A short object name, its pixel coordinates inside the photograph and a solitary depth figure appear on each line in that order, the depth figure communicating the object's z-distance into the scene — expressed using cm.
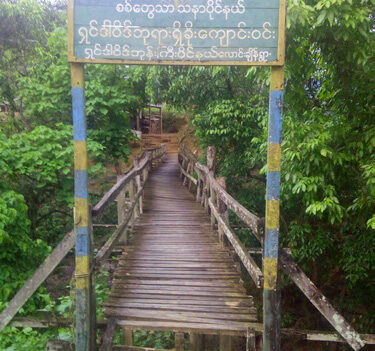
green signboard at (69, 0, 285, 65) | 261
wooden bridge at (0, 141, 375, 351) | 306
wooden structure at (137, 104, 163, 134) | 2922
